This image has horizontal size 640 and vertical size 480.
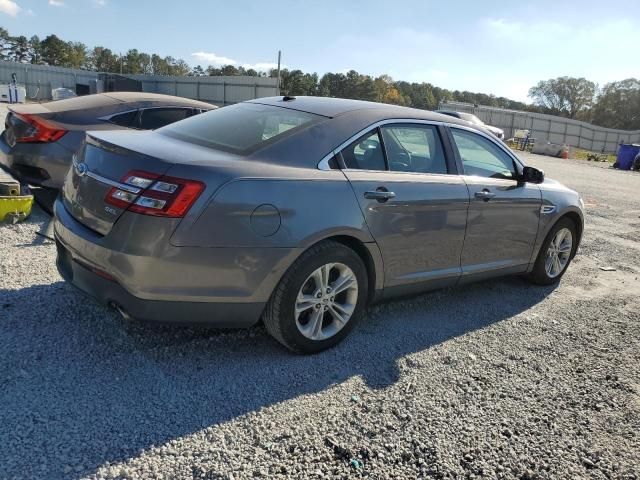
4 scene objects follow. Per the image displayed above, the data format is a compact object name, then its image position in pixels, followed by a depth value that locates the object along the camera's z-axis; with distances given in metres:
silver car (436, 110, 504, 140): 18.70
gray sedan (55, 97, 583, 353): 2.83
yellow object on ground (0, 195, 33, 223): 5.36
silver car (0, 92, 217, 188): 5.66
